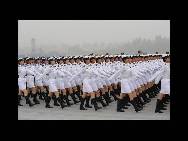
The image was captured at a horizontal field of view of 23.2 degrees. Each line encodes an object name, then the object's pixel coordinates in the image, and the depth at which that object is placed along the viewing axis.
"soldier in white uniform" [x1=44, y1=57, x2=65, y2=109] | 15.16
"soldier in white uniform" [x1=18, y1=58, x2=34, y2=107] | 16.06
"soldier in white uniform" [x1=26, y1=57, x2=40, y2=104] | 16.34
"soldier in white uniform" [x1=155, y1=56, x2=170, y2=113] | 12.83
